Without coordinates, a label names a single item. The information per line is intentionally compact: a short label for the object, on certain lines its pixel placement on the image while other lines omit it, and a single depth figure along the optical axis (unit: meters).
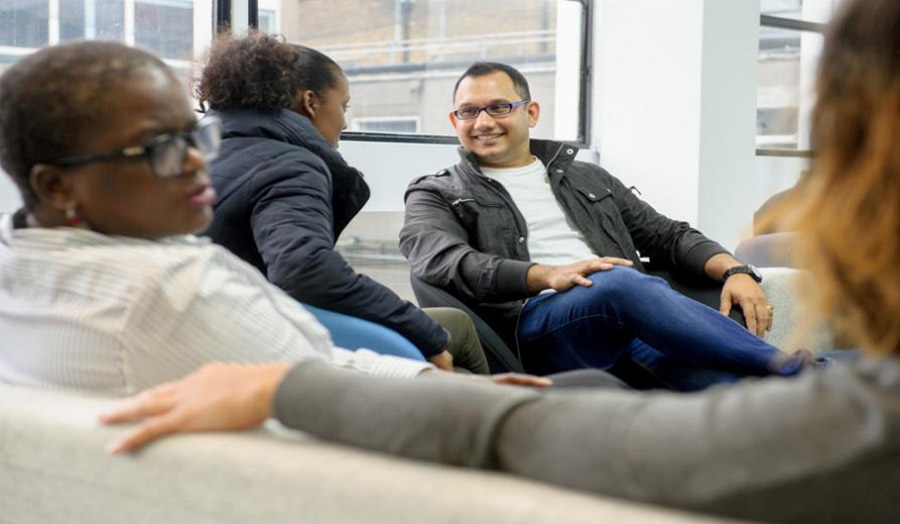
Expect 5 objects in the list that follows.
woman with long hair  1.23
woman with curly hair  3.11
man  3.51
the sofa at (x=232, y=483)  1.40
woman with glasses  2.06
